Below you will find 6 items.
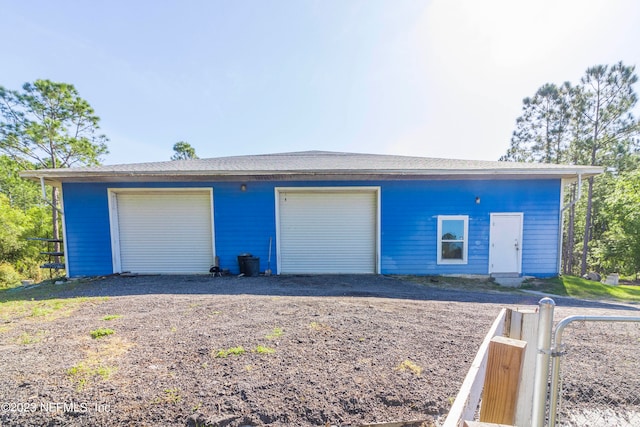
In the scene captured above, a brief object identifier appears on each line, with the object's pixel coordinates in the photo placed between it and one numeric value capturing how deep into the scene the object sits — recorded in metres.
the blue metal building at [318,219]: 6.84
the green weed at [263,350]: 2.58
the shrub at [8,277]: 8.80
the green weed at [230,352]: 2.53
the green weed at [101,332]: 2.98
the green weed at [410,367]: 2.24
